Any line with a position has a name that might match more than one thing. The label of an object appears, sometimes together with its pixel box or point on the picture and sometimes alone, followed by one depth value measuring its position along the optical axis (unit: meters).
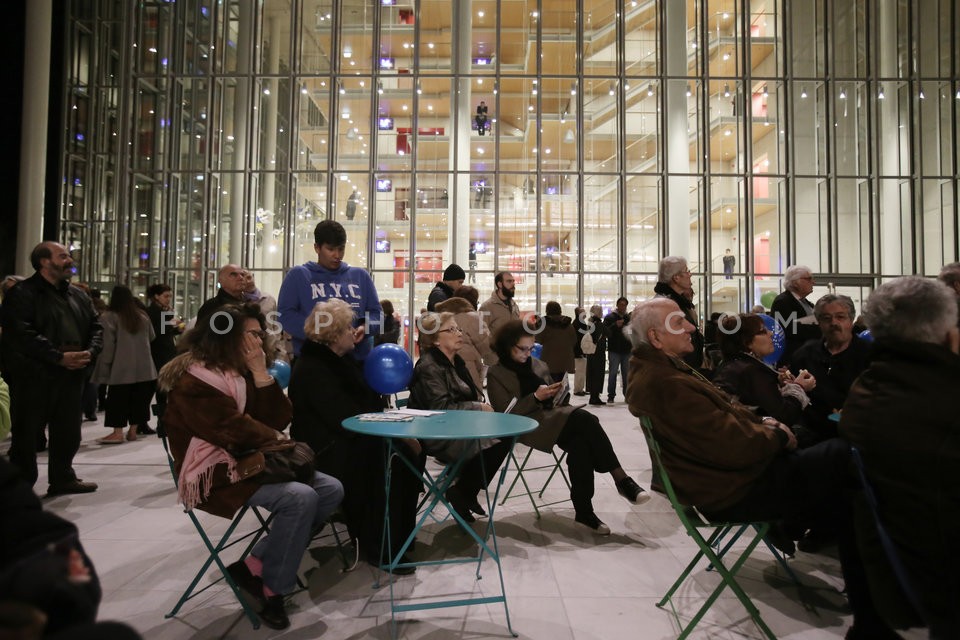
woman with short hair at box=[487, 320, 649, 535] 3.85
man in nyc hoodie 4.07
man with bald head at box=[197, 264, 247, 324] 4.99
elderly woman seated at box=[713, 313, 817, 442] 3.36
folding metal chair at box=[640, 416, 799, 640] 2.36
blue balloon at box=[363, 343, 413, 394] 3.80
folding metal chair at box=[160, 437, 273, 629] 2.54
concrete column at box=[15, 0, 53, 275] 14.30
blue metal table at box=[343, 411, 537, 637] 2.59
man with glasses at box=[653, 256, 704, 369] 4.48
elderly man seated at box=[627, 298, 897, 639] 2.45
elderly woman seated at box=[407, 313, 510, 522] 3.77
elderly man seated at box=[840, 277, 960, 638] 1.64
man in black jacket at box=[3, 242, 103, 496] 4.23
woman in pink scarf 2.51
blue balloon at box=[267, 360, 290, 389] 4.64
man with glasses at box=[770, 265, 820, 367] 4.90
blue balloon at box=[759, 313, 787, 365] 4.64
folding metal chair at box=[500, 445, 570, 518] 4.20
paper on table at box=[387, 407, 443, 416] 3.26
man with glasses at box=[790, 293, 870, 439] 3.51
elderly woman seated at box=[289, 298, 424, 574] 3.13
